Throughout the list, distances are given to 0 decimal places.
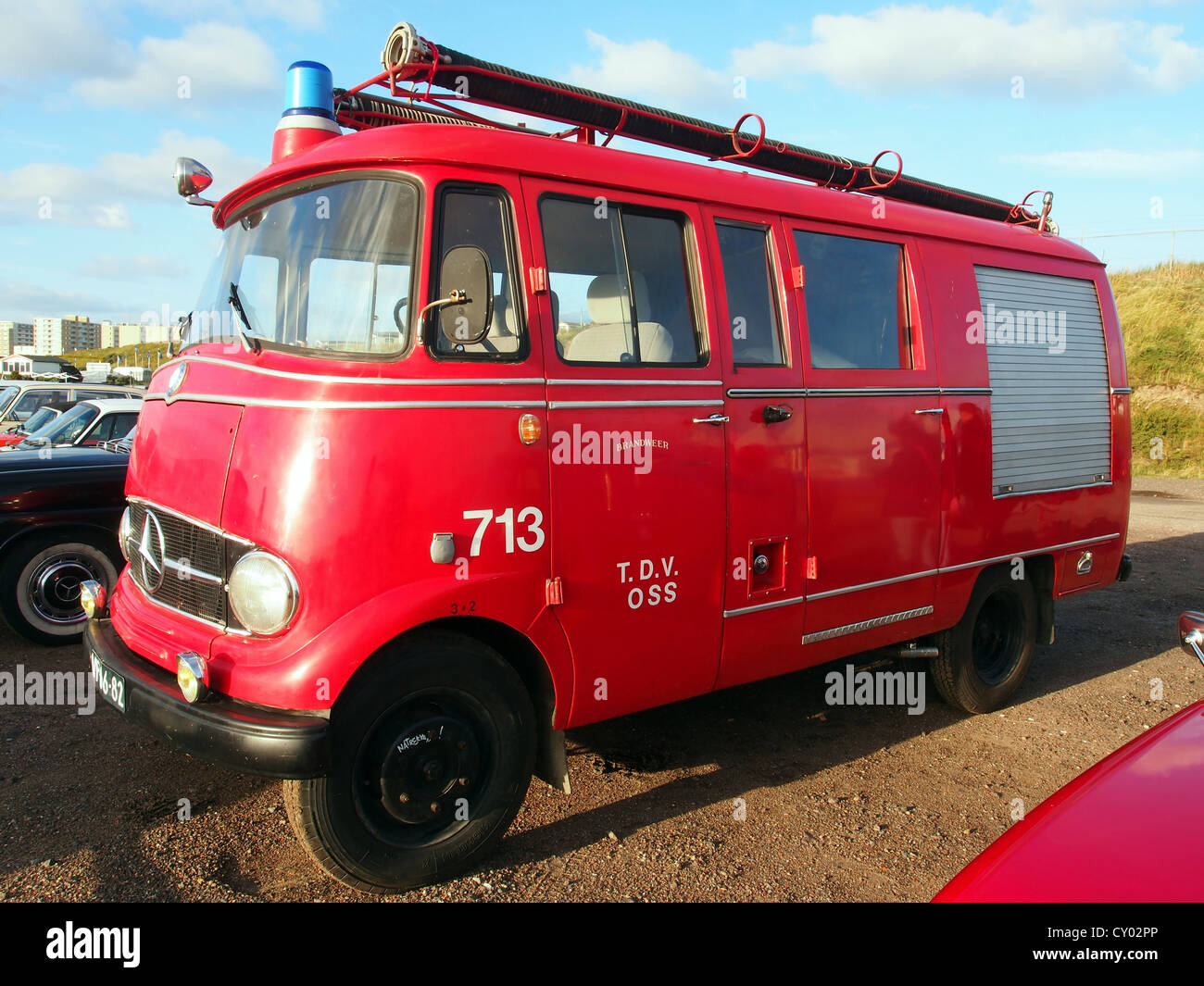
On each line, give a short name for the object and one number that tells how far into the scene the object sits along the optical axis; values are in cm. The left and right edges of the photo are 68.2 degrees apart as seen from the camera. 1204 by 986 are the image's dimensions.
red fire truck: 314
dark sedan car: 623
